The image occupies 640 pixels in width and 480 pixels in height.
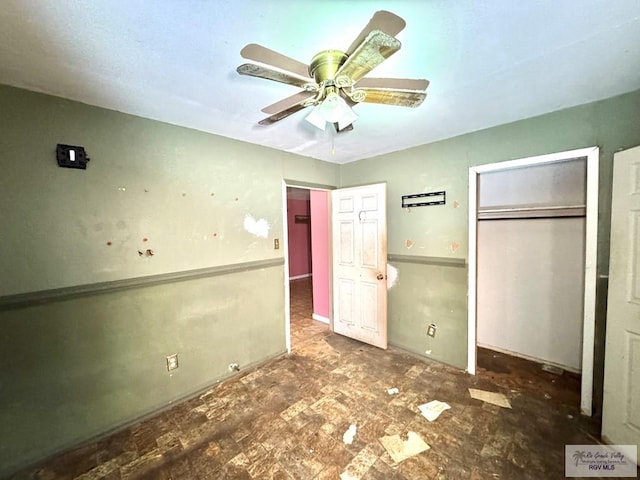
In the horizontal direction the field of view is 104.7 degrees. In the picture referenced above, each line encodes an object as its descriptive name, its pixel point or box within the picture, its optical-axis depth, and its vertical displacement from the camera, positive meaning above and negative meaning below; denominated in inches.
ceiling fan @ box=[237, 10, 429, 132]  35.6 +27.7
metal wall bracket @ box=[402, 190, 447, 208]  100.7 +13.1
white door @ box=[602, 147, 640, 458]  59.8 -21.2
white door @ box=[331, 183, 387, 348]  114.7 -16.2
